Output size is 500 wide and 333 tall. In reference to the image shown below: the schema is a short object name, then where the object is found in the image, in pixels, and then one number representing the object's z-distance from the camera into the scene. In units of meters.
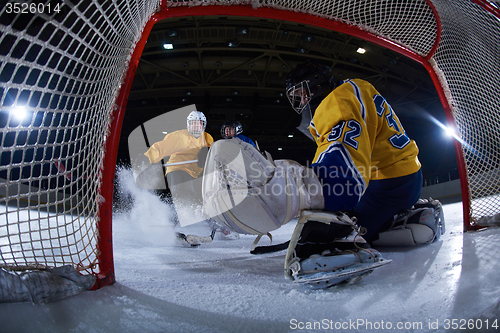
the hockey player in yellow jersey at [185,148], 3.35
